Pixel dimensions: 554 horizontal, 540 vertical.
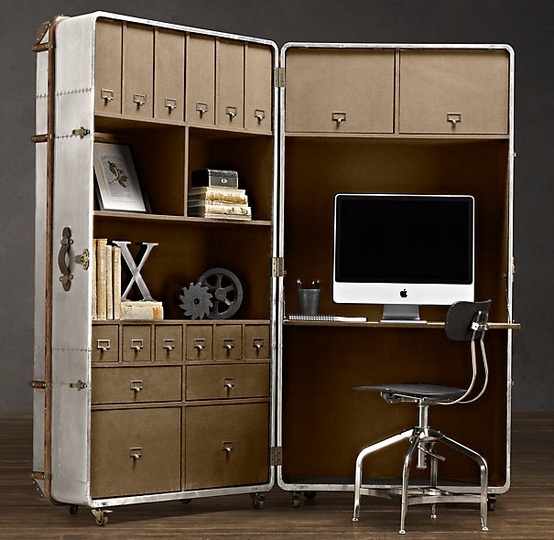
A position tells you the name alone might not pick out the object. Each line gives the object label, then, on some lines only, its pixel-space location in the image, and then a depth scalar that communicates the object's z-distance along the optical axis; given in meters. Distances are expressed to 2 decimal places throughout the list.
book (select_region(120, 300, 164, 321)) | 4.46
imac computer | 4.86
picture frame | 4.57
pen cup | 4.83
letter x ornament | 4.66
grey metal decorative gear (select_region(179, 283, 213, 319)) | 4.76
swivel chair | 4.33
